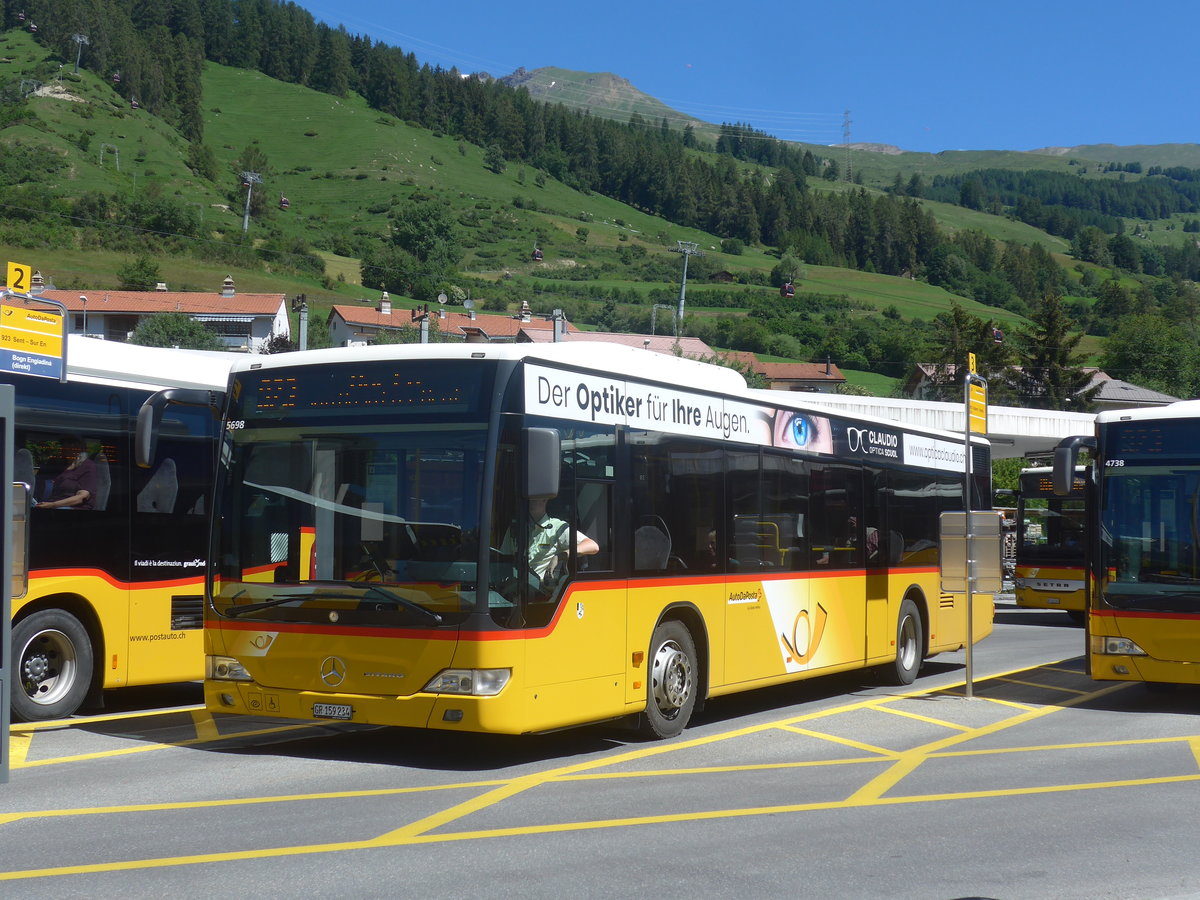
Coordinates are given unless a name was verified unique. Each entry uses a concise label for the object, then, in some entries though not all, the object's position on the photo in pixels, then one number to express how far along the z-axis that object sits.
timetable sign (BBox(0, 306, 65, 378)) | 13.19
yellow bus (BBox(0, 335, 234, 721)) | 10.74
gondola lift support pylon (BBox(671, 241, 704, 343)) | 85.39
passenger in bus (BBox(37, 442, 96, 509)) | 10.88
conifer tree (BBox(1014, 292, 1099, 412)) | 102.31
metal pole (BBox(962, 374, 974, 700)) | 13.71
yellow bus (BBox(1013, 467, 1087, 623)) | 27.98
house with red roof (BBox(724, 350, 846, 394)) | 114.75
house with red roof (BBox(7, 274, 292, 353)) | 98.81
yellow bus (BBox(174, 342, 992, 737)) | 8.67
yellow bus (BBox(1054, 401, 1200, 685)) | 12.47
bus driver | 8.86
